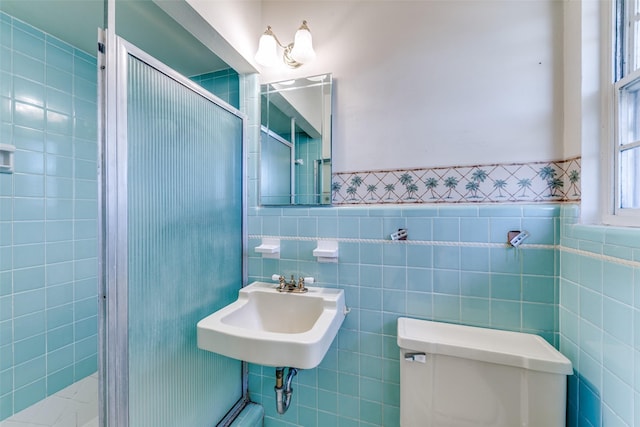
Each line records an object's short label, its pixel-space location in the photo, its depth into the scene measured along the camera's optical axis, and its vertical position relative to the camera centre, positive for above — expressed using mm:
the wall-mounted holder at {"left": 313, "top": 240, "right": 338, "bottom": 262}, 1216 -198
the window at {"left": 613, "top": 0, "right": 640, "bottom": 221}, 809 +356
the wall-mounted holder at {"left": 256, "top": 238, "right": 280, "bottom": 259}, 1322 -201
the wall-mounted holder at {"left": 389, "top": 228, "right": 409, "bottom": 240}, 1146 -110
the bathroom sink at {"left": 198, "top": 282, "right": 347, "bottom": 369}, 848 -476
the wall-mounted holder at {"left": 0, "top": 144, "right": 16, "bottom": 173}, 1263 +276
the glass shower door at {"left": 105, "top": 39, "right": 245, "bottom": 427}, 784 -134
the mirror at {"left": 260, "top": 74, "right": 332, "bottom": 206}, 1314 +389
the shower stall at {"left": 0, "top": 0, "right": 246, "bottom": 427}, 781 -65
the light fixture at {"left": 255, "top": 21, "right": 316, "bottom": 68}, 1239 +848
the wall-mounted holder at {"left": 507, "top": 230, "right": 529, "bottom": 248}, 1011 -103
